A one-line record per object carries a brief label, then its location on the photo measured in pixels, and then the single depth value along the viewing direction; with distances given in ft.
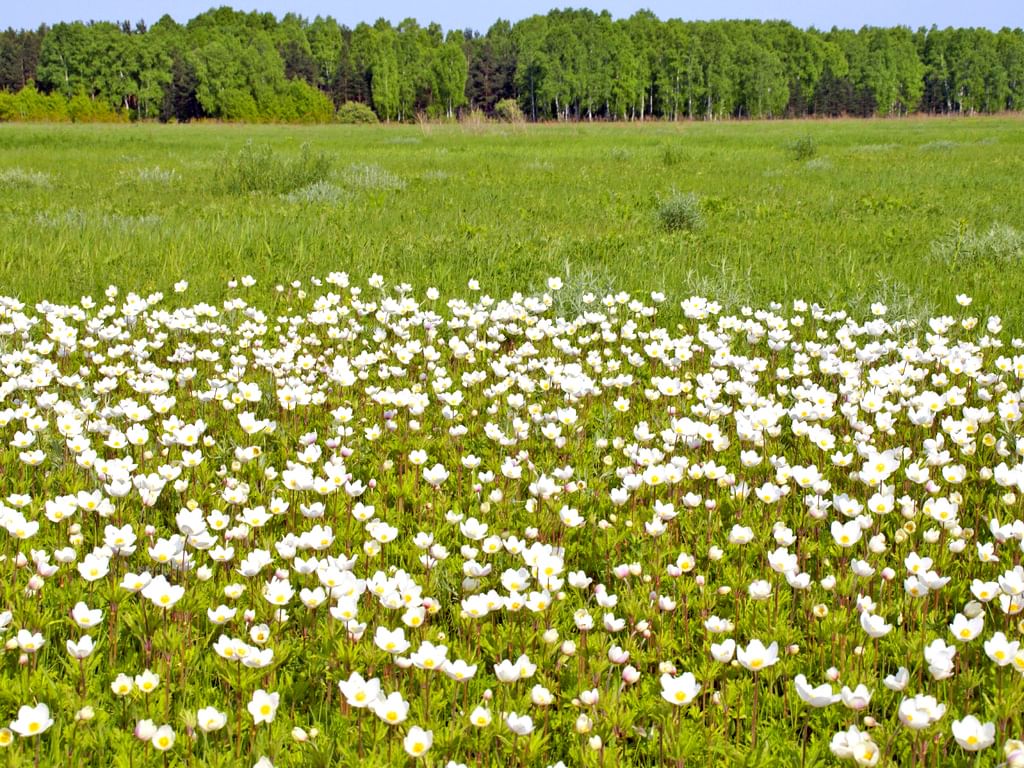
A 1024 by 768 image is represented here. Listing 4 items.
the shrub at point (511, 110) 146.51
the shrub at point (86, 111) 267.80
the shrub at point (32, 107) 255.91
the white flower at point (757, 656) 8.11
